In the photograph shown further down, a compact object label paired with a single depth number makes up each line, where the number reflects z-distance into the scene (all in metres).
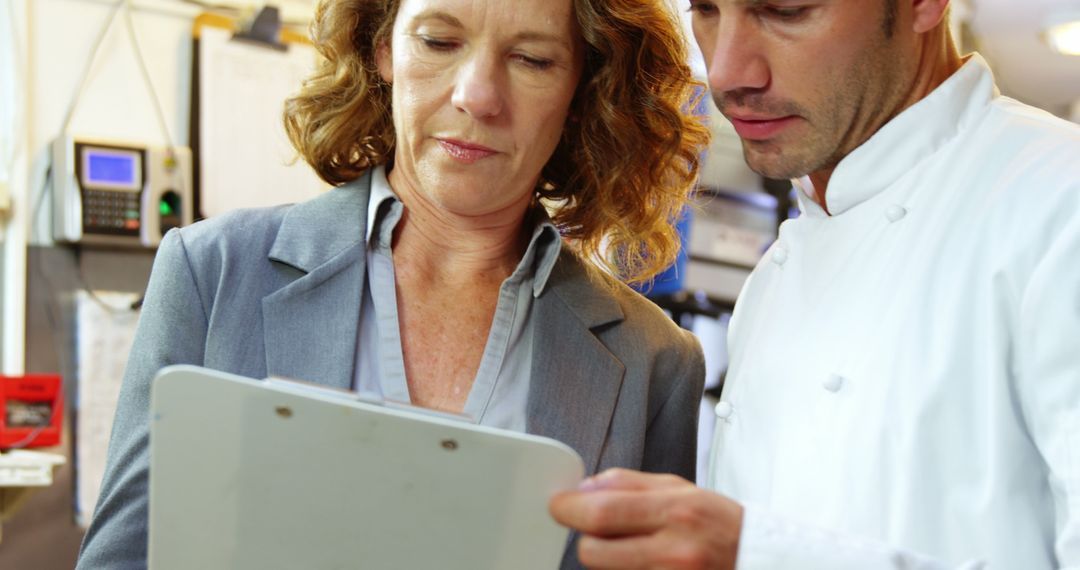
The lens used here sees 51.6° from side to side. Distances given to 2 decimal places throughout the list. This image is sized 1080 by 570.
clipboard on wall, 2.91
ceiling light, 4.88
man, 0.99
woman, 1.32
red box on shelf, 2.50
